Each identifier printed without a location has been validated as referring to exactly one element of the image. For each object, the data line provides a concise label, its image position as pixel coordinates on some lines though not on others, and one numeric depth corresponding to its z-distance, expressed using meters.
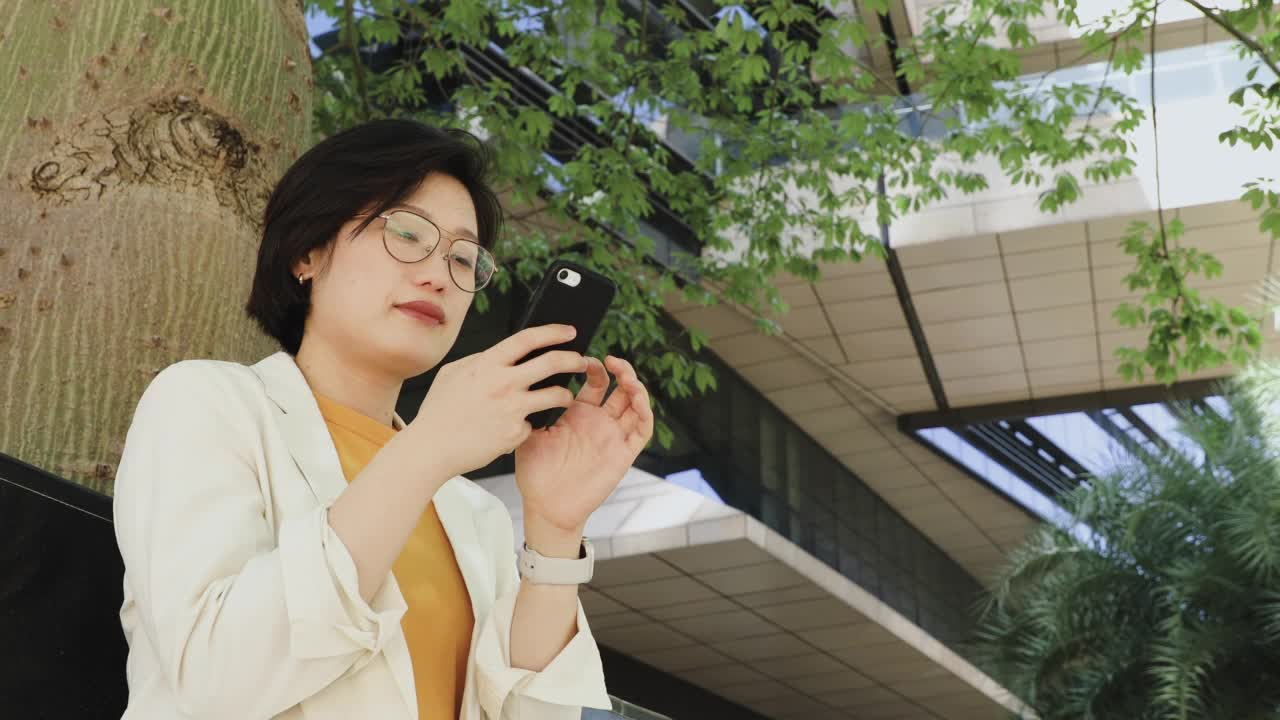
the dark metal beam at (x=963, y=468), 17.48
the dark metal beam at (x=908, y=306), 13.05
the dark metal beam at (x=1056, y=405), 15.88
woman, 1.10
